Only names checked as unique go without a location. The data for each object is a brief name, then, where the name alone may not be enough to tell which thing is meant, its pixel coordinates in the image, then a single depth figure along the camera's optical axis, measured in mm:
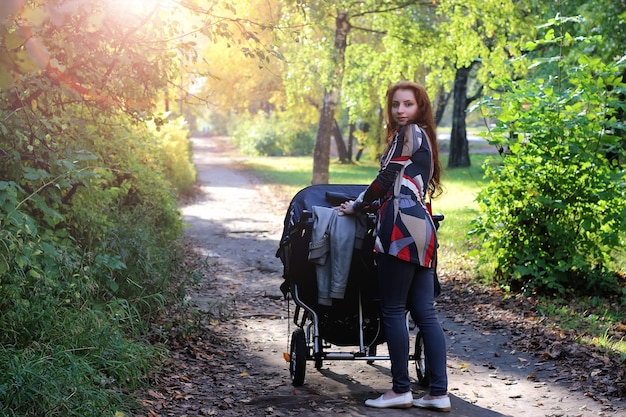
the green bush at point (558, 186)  7891
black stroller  5273
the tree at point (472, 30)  16438
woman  4789
